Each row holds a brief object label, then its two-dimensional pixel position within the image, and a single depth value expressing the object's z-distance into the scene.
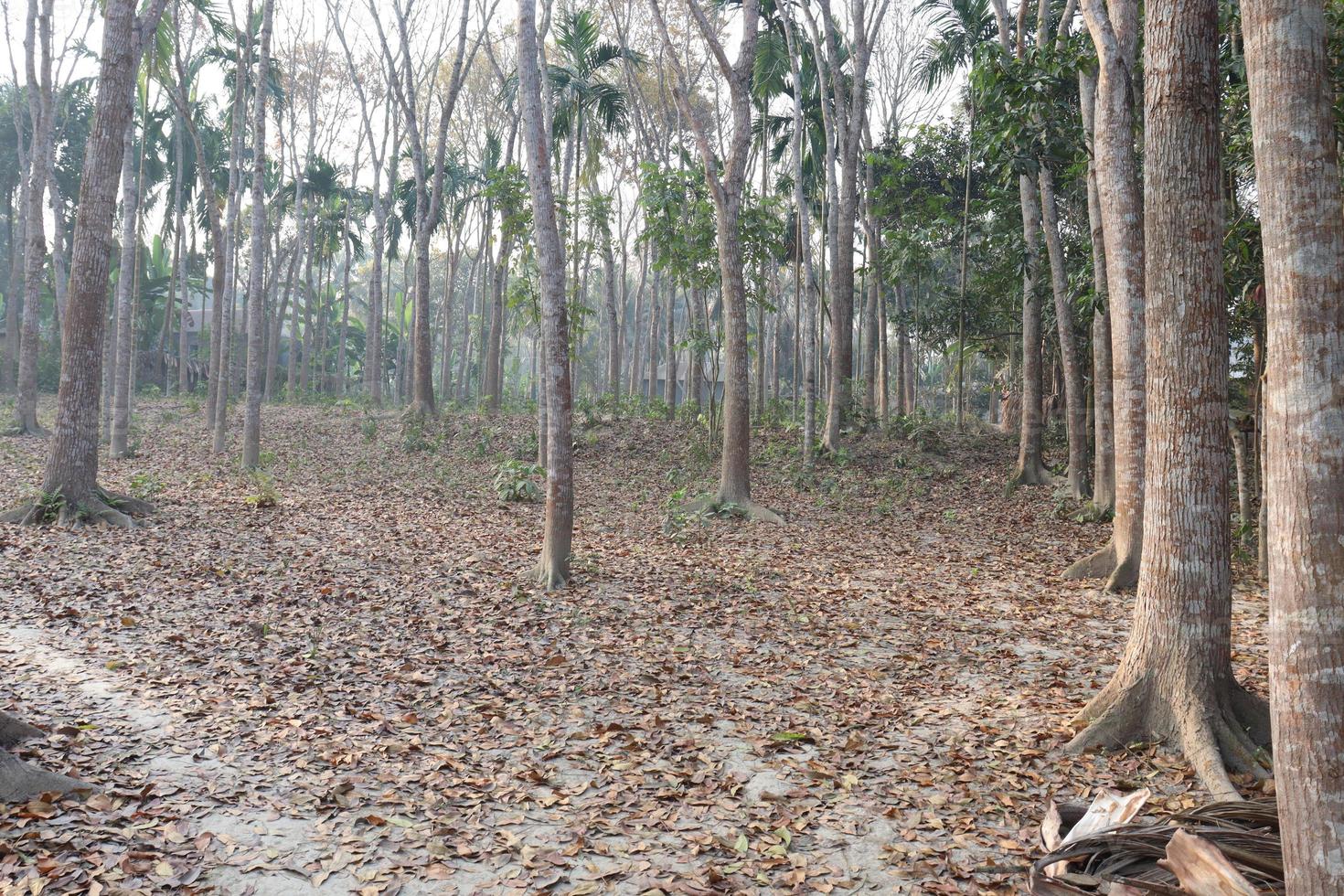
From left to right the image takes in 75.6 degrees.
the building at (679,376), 52.18
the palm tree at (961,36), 16.27
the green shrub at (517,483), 13.27
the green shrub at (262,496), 11.56
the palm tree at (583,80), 17.30
